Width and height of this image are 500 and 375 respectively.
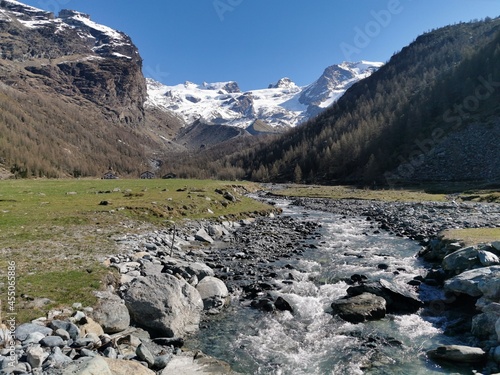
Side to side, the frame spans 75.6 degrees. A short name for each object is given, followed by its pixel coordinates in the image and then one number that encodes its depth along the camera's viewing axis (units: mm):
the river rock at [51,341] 9789
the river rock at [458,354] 11695
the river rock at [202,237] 31141
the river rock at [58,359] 8602
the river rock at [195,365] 11047
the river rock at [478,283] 14508
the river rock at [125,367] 9133
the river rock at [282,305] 16922
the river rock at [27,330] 10047
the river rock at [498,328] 11858
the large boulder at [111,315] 12641
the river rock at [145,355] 10745
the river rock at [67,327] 10854
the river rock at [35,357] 8586
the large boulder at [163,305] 13641
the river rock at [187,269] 18969
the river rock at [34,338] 9672
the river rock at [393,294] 16828
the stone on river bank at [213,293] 16828
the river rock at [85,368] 8047
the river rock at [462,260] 19131
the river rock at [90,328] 11484
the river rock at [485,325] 12805
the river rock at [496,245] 19006
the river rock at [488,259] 17594
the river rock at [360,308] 15805
